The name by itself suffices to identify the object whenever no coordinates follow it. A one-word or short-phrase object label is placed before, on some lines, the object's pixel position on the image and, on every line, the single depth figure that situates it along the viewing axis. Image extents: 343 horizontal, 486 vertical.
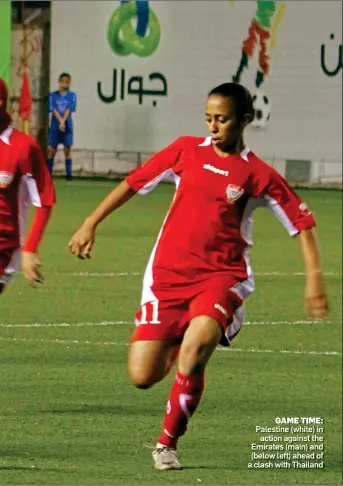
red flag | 61.19
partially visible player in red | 15.45
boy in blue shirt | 56.47
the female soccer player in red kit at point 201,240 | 14.21
